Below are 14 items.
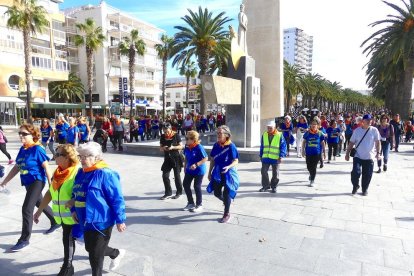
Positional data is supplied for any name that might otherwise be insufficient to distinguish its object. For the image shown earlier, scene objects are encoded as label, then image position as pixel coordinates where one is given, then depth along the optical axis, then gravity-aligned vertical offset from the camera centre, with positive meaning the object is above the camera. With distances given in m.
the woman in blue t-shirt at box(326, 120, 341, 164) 10.70 -0.72
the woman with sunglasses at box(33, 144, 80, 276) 3.21 -0.81
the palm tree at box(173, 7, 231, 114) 24.55 +6.41
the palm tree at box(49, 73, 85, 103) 44.00 +4.04
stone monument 17.86 +3.97
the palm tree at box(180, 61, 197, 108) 46.52 +7.18
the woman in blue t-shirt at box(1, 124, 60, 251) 4.07 -0.76
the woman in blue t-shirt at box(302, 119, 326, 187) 7.20 -0.74
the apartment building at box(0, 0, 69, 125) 33.41 +6.93
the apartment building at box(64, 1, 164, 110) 49.19 +10.34
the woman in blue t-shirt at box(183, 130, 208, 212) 5.39 -0.84
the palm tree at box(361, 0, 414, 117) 21.89 +4.96
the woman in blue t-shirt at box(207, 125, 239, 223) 4.95 -0.88
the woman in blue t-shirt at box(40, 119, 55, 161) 11.07 -0.55
